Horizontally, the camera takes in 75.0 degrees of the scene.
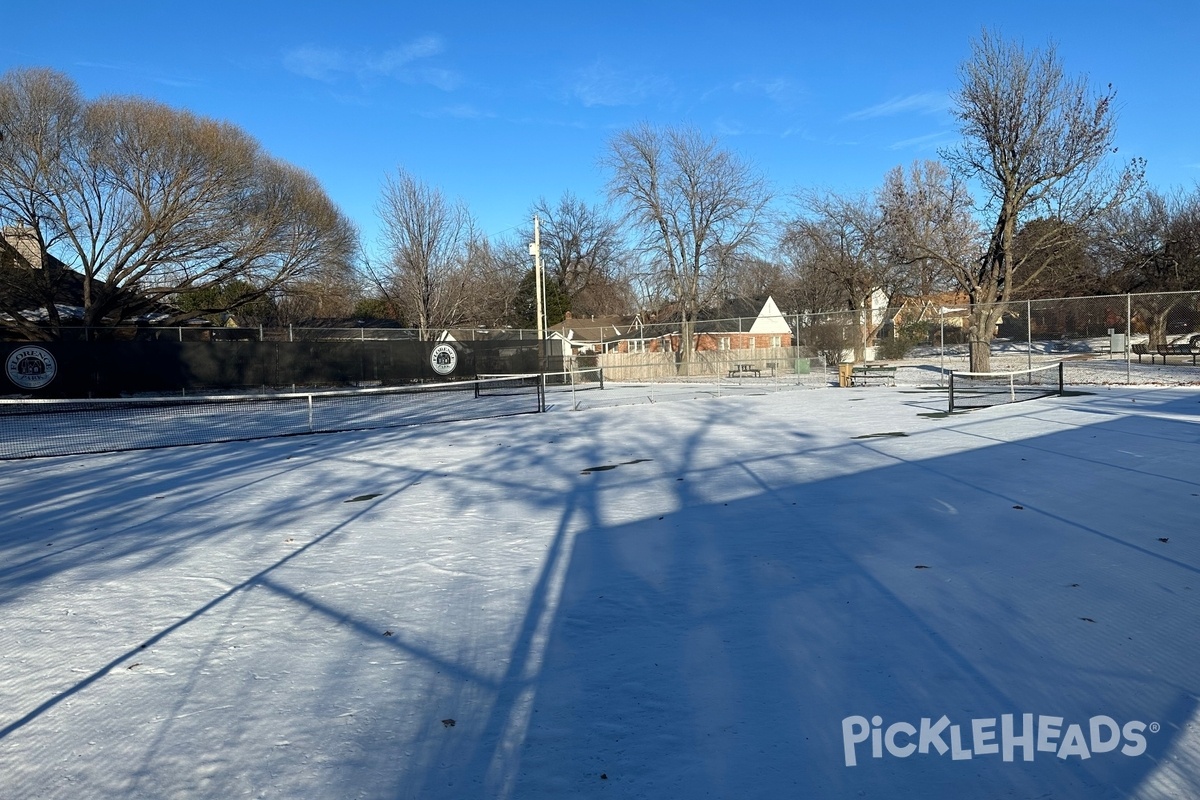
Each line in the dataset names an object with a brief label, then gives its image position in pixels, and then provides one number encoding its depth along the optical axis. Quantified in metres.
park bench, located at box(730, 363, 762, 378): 34.62
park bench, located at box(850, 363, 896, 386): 29.14
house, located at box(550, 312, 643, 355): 68.12
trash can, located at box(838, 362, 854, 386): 27.86
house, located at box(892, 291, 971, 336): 46.38
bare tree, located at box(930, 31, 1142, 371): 28.17
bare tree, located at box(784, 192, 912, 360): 50.34
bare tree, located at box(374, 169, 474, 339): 43.84
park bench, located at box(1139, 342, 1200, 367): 28.04
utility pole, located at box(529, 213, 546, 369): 35.75
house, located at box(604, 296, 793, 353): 45.56
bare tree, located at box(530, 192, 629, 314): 87.50
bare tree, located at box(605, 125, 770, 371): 49.31
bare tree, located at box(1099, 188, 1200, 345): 39.28
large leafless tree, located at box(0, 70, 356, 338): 30.59
